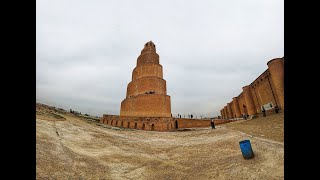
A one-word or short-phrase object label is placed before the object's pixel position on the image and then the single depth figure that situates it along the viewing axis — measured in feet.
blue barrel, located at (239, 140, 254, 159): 17.18
